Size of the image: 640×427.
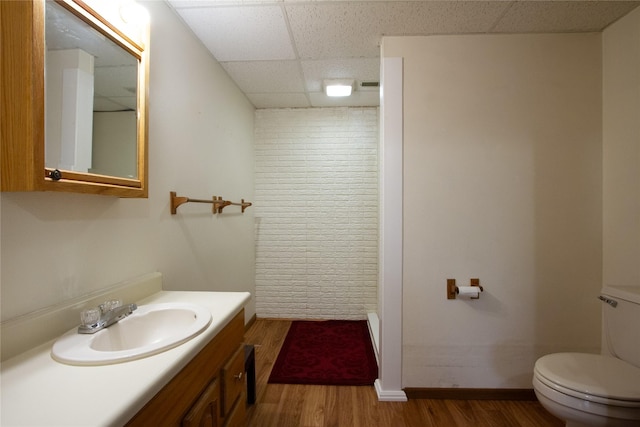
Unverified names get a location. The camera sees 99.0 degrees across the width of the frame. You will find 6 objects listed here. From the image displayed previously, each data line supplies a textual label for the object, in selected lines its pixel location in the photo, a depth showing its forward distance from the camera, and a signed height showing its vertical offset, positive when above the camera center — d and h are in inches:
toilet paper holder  68.1 -17.6
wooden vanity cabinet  27.5 -21.9
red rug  77.2 -45.6
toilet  43.6 -28.0
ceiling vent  95.8 +46.4
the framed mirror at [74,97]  28.7 +14.7
